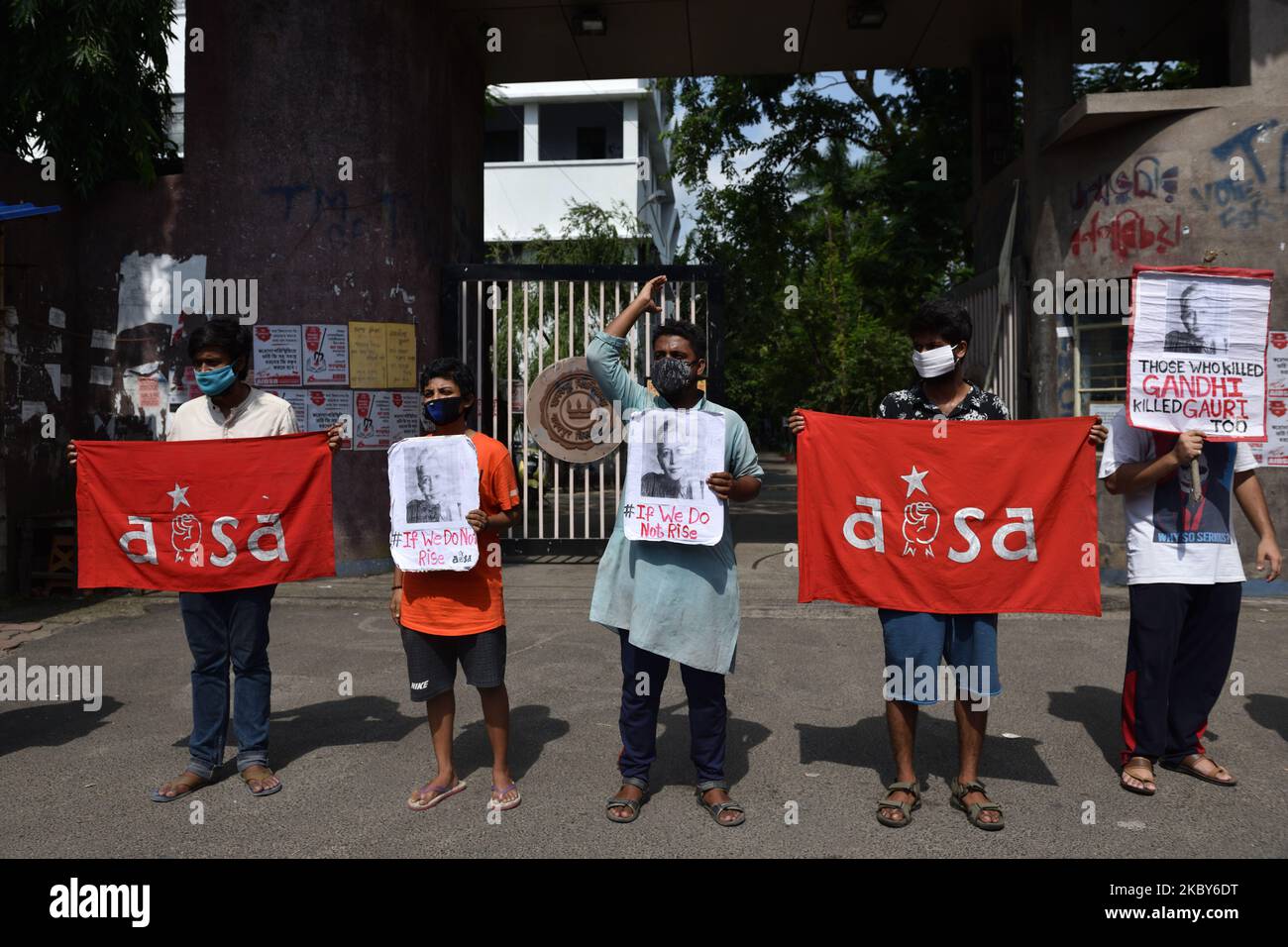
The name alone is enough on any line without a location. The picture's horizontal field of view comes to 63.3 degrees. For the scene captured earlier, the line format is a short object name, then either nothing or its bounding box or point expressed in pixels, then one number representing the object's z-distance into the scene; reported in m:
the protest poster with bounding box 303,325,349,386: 9.97
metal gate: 10.62
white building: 33.25
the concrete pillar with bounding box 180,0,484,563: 9.98
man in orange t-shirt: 4.26
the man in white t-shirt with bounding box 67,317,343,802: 4.52
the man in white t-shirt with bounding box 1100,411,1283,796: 4.49
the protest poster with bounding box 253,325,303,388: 9.96
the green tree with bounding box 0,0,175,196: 9.01
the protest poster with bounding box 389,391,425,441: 10.23
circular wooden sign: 10.88
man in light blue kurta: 4.08
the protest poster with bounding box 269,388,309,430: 9.90
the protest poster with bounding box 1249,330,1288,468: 8.77
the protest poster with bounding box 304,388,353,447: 9.91
